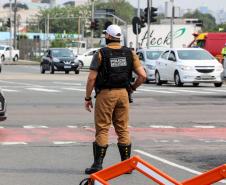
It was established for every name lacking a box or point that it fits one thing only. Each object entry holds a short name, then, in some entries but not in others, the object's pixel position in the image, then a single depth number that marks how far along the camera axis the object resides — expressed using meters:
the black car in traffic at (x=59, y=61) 48.09
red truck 48.52
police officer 9.73
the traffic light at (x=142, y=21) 52.44
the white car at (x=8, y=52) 80.03
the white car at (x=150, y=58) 35.88
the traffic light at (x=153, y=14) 49.85
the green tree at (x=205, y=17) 176.88
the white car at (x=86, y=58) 58.87
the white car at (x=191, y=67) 31.28
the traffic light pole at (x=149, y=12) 49.38
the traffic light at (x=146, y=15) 50.28
